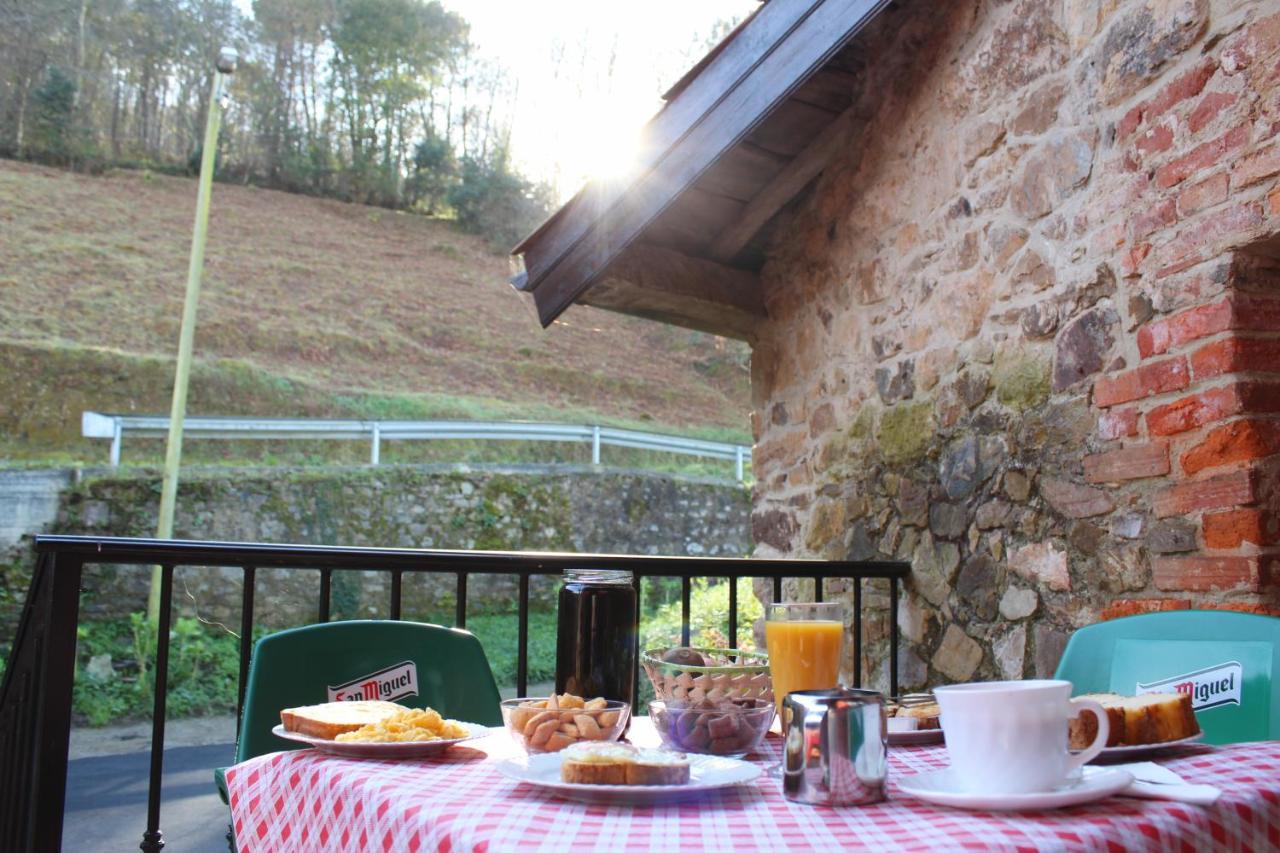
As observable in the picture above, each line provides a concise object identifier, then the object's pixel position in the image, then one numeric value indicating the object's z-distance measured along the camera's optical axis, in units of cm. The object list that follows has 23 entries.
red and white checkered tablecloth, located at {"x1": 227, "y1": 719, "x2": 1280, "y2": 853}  74
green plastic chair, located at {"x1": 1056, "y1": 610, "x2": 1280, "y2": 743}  155
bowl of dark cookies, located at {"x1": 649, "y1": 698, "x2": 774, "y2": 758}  112
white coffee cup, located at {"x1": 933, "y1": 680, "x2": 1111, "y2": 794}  86
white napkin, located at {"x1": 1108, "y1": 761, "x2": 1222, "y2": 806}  83
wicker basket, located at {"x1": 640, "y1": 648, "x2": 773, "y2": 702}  118
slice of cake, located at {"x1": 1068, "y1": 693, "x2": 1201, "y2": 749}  110
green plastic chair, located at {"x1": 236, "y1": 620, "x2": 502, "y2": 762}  153
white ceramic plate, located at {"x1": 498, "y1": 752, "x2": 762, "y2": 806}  87
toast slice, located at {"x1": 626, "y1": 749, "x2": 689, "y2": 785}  90
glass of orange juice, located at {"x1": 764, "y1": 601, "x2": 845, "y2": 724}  136
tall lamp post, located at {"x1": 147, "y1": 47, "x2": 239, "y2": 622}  976
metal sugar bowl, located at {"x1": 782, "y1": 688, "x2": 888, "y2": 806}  89
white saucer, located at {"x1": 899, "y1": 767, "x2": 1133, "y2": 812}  82
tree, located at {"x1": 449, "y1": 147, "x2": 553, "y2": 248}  2550
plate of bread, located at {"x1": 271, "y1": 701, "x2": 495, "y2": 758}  108
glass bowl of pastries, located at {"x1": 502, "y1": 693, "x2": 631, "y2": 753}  110
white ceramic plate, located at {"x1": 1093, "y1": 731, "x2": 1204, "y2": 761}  108
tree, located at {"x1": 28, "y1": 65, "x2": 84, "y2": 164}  2261
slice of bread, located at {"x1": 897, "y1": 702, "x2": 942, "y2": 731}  128
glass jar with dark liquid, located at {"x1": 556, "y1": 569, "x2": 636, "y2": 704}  133
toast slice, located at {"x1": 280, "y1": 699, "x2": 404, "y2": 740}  112
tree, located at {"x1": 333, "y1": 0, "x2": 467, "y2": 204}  2580
